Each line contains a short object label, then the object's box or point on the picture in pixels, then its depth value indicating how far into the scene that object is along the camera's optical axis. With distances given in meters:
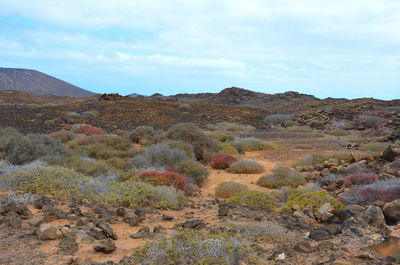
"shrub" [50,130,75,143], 16.70
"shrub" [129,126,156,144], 16.75
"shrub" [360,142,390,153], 15.44
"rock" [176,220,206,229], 5.28
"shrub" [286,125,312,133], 26.70
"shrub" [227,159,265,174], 11.65
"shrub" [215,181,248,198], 8.59
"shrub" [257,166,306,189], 9.69
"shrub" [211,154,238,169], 12.29
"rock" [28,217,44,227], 5.02
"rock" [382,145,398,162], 10.89
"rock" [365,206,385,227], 5.30
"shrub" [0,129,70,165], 9.00
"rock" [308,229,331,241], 4.79
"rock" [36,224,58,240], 4.54
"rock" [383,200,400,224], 5.60
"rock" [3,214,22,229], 4.96
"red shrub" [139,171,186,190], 8.23
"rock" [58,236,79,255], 4.21
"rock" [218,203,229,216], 6.23
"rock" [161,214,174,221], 6.08
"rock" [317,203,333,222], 6.09
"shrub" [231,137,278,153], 16.67
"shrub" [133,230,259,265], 3.66
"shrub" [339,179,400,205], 6.66
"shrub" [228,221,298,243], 4.66
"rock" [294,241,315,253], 4.21
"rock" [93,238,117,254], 4.24
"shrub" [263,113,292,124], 35.16
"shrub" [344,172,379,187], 8.43
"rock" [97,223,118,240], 4.81
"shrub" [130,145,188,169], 10.17
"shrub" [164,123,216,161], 13.62
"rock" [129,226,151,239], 4.96
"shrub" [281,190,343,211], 6.67
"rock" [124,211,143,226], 5.58
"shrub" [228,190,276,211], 7.29
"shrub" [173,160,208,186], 9.70
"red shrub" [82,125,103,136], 18.65
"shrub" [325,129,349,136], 24.86
